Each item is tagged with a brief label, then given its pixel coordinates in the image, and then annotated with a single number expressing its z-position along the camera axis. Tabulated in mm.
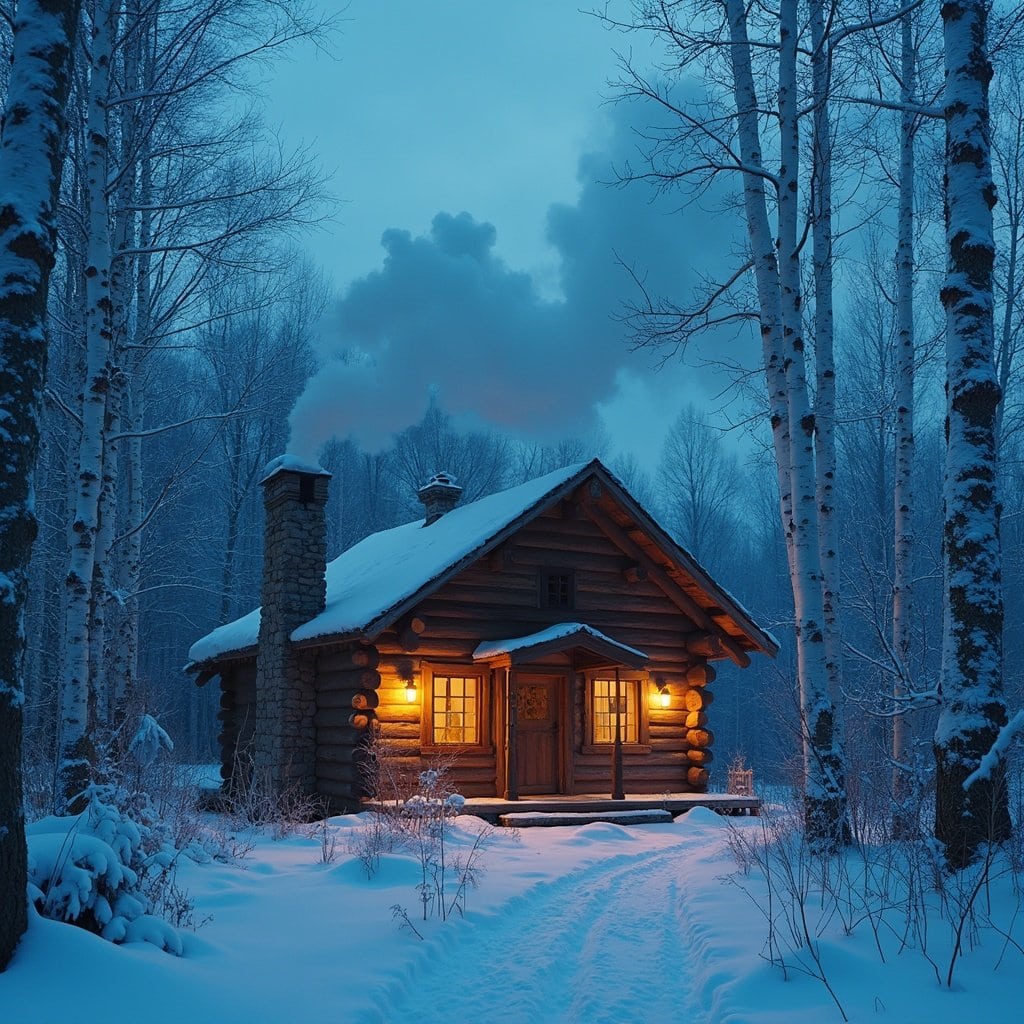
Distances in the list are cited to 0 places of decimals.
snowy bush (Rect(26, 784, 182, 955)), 5273
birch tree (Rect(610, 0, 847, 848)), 9594
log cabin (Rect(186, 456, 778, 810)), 15359
